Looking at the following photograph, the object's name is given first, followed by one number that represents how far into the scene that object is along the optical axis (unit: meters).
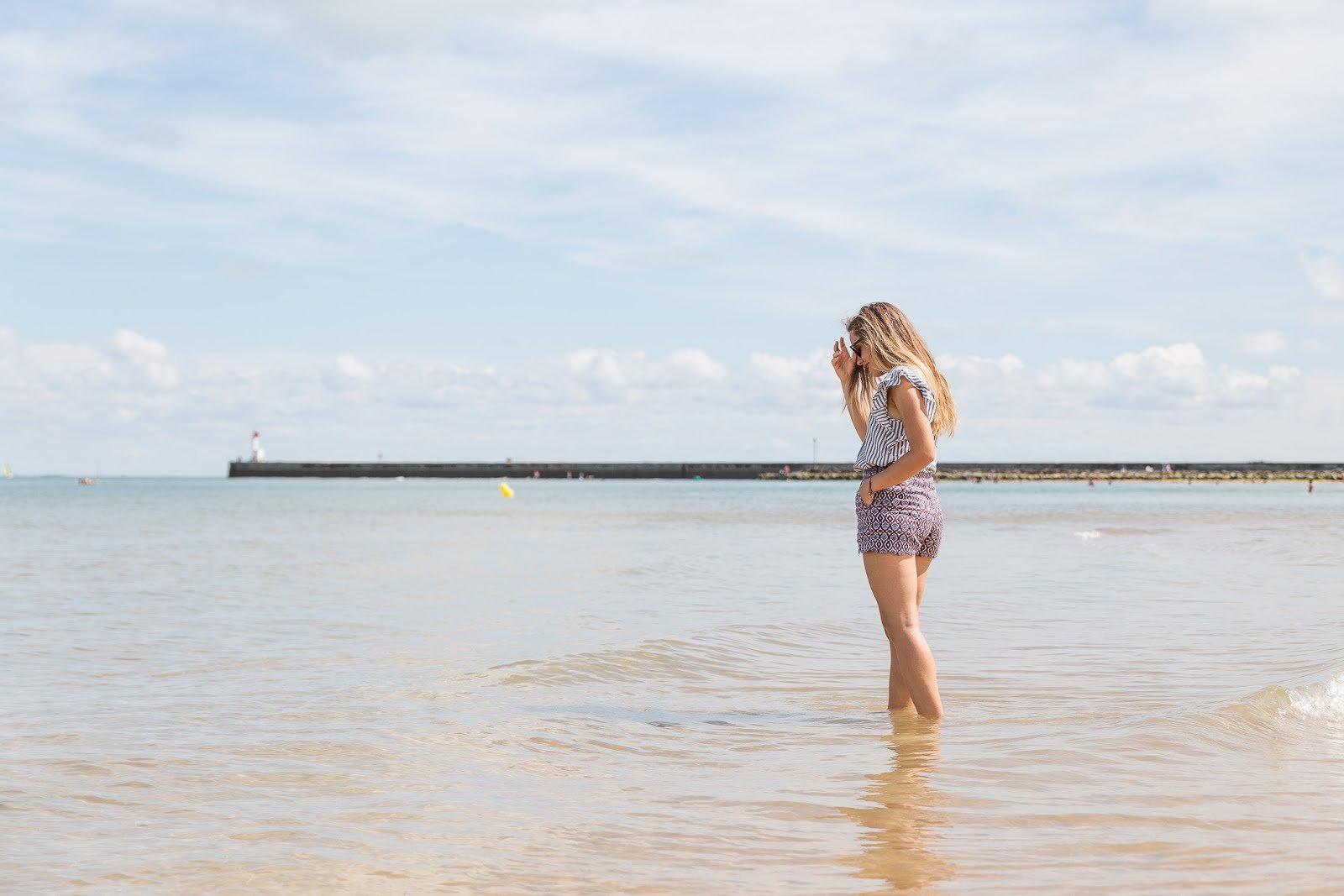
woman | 5.36
